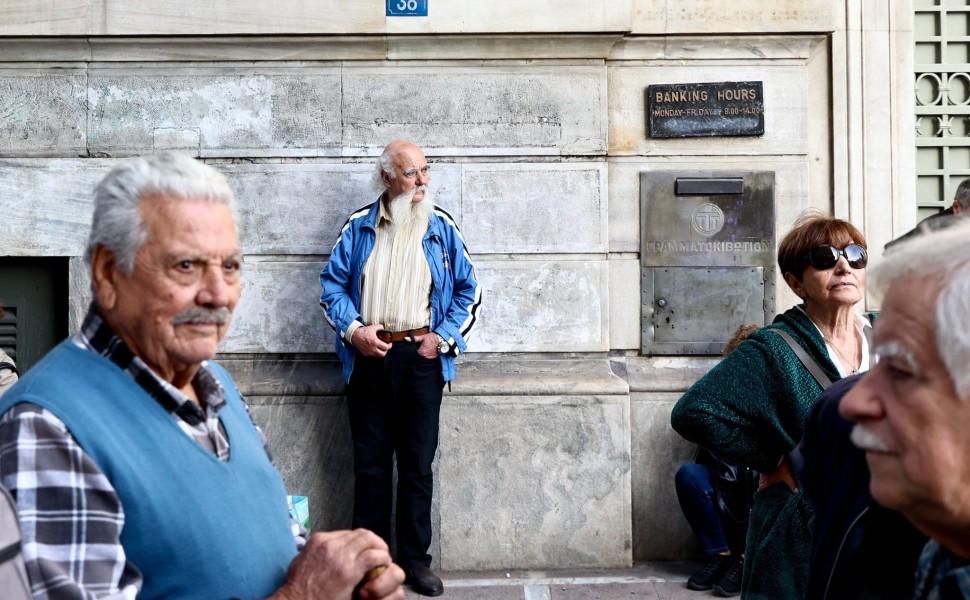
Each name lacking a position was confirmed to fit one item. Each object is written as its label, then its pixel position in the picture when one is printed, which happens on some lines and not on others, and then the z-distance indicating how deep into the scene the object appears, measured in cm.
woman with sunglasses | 308
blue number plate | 613
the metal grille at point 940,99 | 655
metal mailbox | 627
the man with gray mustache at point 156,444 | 173
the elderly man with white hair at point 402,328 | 570
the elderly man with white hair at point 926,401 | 146
